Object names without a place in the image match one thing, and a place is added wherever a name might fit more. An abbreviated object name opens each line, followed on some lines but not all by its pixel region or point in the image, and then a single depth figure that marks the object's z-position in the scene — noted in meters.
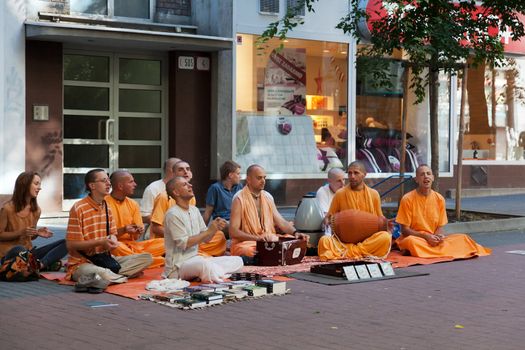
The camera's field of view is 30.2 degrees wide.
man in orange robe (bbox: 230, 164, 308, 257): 11.37
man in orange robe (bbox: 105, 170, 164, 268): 10.75
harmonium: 11.12
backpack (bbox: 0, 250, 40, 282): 10.05
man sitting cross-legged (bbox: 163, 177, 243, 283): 9.87
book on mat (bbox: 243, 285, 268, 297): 9.16
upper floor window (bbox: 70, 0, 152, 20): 17.08
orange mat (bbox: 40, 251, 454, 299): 9.51
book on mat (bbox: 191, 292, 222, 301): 8.72
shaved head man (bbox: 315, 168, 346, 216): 13.12
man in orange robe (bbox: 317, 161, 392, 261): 12.09
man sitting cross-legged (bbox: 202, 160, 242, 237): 12.51
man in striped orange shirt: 9.72
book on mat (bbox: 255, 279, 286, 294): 9.33
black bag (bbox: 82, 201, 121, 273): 9.95
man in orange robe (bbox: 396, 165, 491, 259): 12.43
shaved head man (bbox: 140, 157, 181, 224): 12.03
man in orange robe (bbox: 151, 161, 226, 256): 11.49
